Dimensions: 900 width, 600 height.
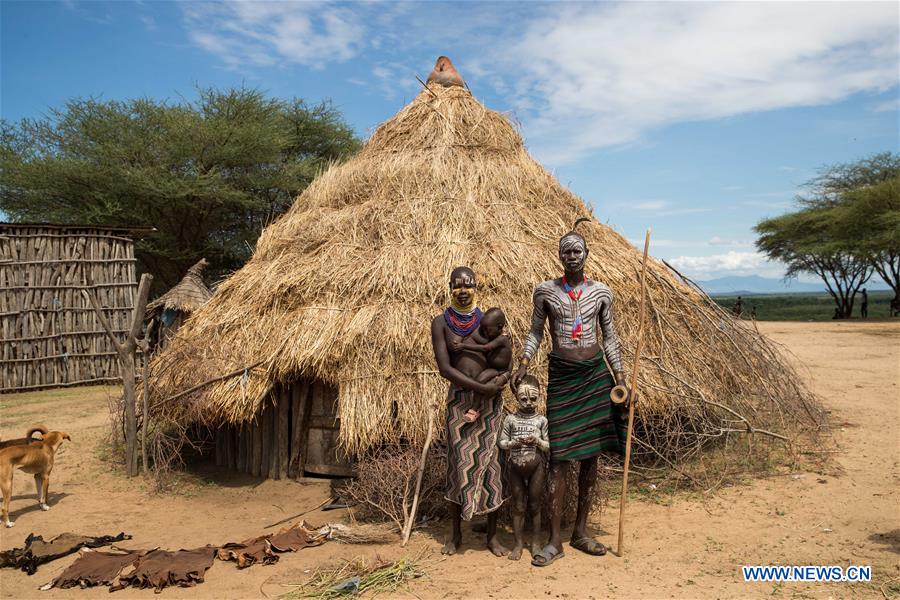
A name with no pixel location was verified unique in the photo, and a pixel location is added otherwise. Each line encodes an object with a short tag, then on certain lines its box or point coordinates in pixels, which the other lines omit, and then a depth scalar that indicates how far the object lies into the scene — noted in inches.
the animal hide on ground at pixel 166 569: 171.9
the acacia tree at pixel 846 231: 930.2
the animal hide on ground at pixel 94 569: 173.0
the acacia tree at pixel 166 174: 668.1
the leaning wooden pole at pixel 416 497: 194.5
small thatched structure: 489.4
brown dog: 218.7
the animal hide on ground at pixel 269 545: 185.0
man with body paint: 177.5
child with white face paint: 177.2
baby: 179.9
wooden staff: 171.3
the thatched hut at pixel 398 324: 241.9
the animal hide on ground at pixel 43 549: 185.5
